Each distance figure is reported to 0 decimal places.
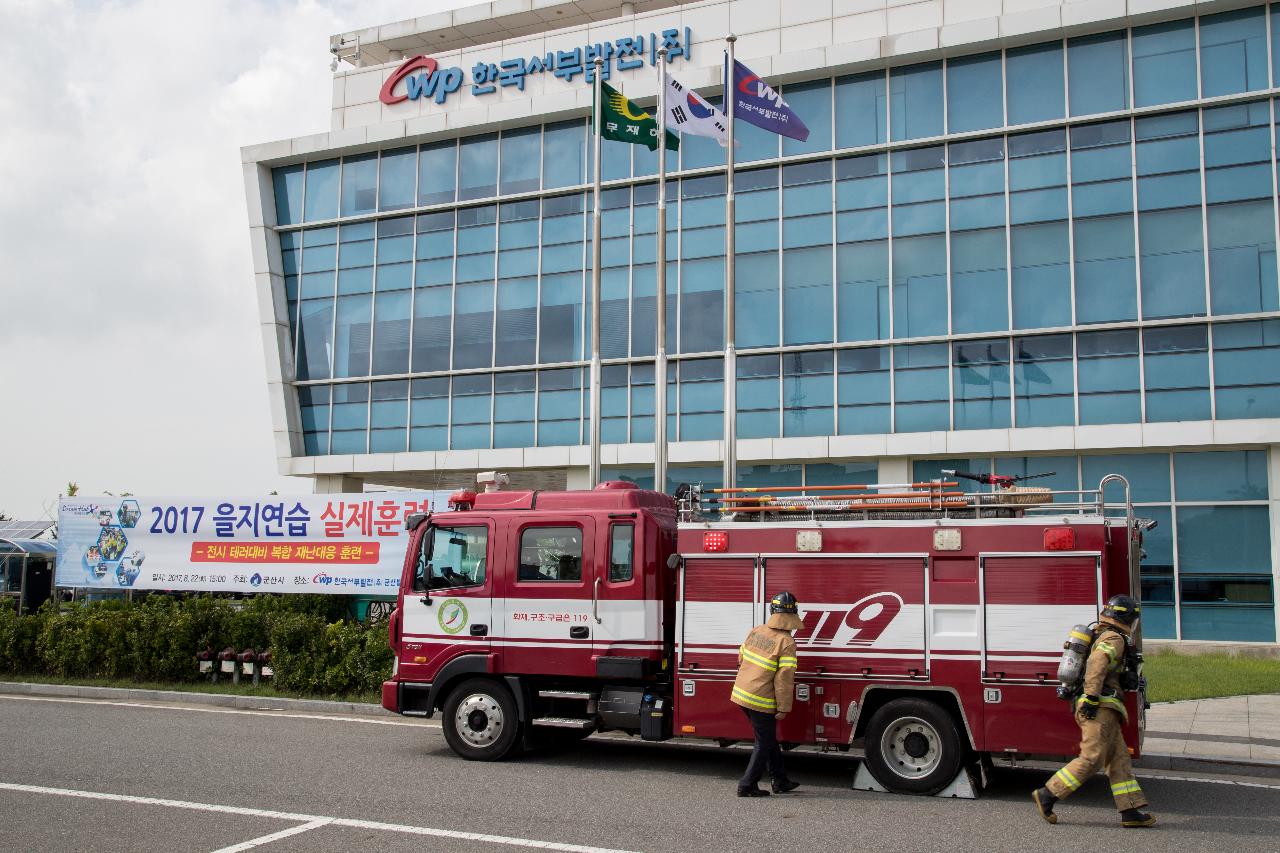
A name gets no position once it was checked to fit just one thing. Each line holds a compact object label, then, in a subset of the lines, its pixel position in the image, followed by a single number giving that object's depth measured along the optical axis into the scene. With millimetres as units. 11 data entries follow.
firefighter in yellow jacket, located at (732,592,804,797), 9234
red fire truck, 9164
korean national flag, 17016
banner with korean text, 18250
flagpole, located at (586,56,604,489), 17516
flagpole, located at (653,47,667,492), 17000
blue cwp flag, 16734
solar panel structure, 27625
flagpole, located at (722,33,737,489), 16453
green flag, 17594
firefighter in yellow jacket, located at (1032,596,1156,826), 8258
